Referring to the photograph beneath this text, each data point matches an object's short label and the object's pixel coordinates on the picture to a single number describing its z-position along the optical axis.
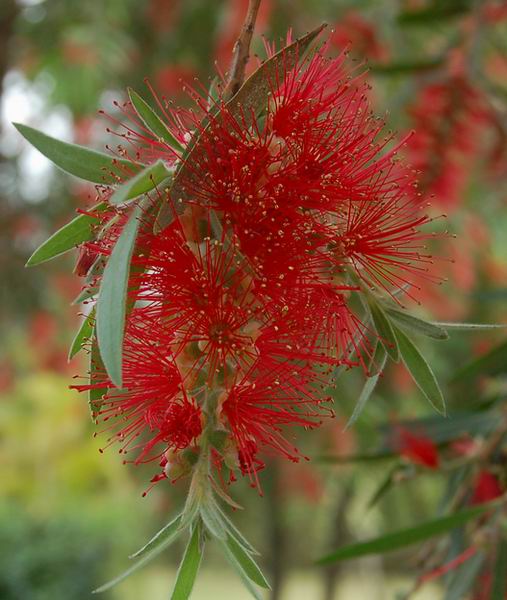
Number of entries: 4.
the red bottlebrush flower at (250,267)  0.22
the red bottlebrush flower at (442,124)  0.54
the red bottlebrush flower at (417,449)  0.37
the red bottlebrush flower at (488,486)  0.36
